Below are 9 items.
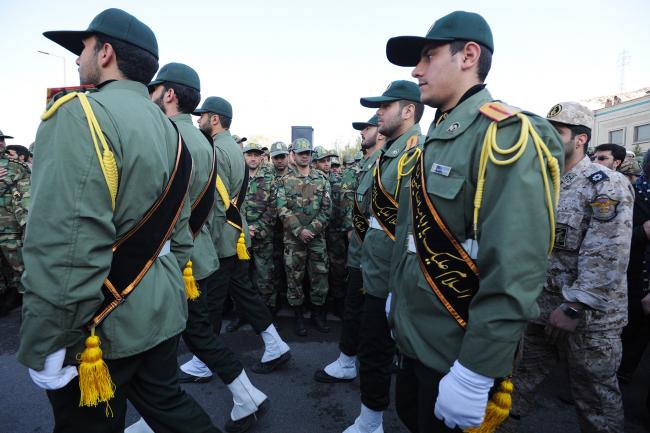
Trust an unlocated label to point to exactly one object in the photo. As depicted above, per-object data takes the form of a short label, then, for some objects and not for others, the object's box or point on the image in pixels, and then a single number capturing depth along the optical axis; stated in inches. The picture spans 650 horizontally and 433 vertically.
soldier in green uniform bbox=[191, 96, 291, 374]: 130.3
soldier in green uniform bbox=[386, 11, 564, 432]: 46.8
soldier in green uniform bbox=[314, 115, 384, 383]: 129.5
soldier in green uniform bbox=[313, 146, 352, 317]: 214.1
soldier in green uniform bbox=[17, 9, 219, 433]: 51.6
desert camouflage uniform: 84.4
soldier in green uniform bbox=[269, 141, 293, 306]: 215.8
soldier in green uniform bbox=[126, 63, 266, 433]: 104.3
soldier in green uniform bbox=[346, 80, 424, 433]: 100.0
